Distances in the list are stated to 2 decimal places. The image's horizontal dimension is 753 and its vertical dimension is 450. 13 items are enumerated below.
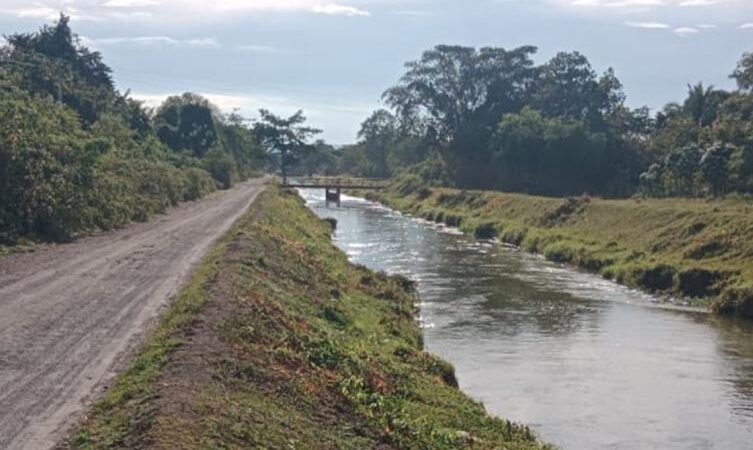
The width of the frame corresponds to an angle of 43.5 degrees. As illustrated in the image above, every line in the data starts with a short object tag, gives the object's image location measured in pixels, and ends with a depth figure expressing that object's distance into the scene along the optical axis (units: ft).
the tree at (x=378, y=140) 544.21
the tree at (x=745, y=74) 272.95
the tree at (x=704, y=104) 287.07
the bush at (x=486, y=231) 225.35
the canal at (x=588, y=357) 62.75
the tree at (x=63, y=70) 216.54
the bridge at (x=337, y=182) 375.45
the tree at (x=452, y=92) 365.20
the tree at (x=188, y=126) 337.31
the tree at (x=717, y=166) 203.21
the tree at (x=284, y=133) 419.95
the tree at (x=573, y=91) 351.05
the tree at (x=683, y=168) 216.74
